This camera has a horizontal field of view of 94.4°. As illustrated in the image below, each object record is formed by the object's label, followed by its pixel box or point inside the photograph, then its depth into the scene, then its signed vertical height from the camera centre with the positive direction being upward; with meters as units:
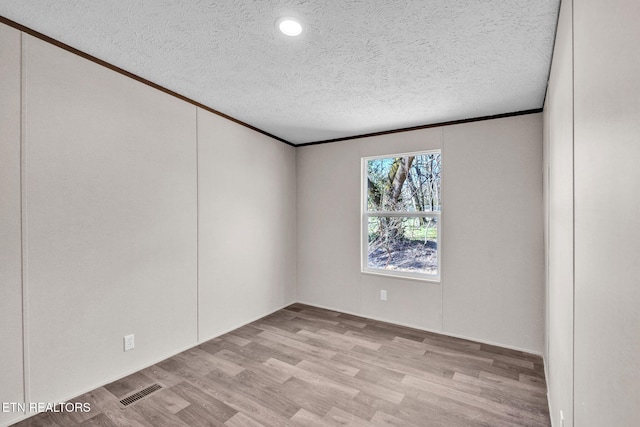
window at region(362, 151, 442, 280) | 3.53 -0.02
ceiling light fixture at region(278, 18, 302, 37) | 1.70 +1.10
